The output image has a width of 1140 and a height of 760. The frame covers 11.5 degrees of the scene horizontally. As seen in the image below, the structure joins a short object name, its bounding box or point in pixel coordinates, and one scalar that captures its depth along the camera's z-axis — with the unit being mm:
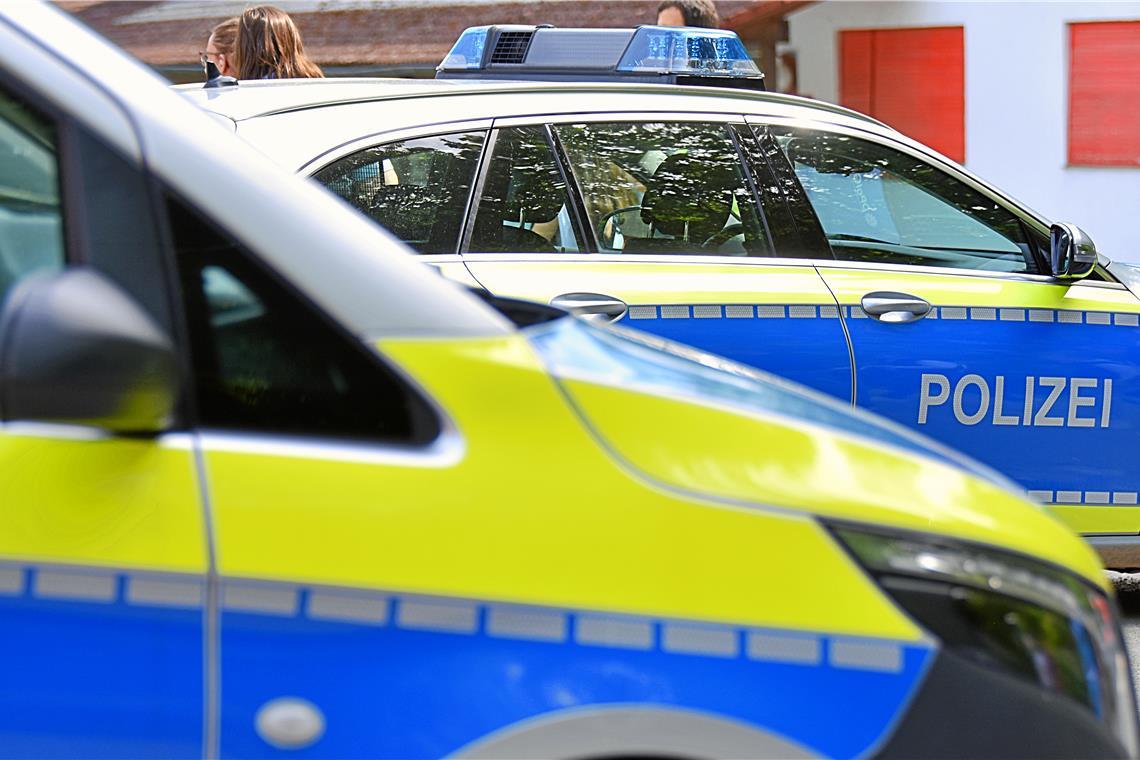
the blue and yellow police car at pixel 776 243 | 18011
